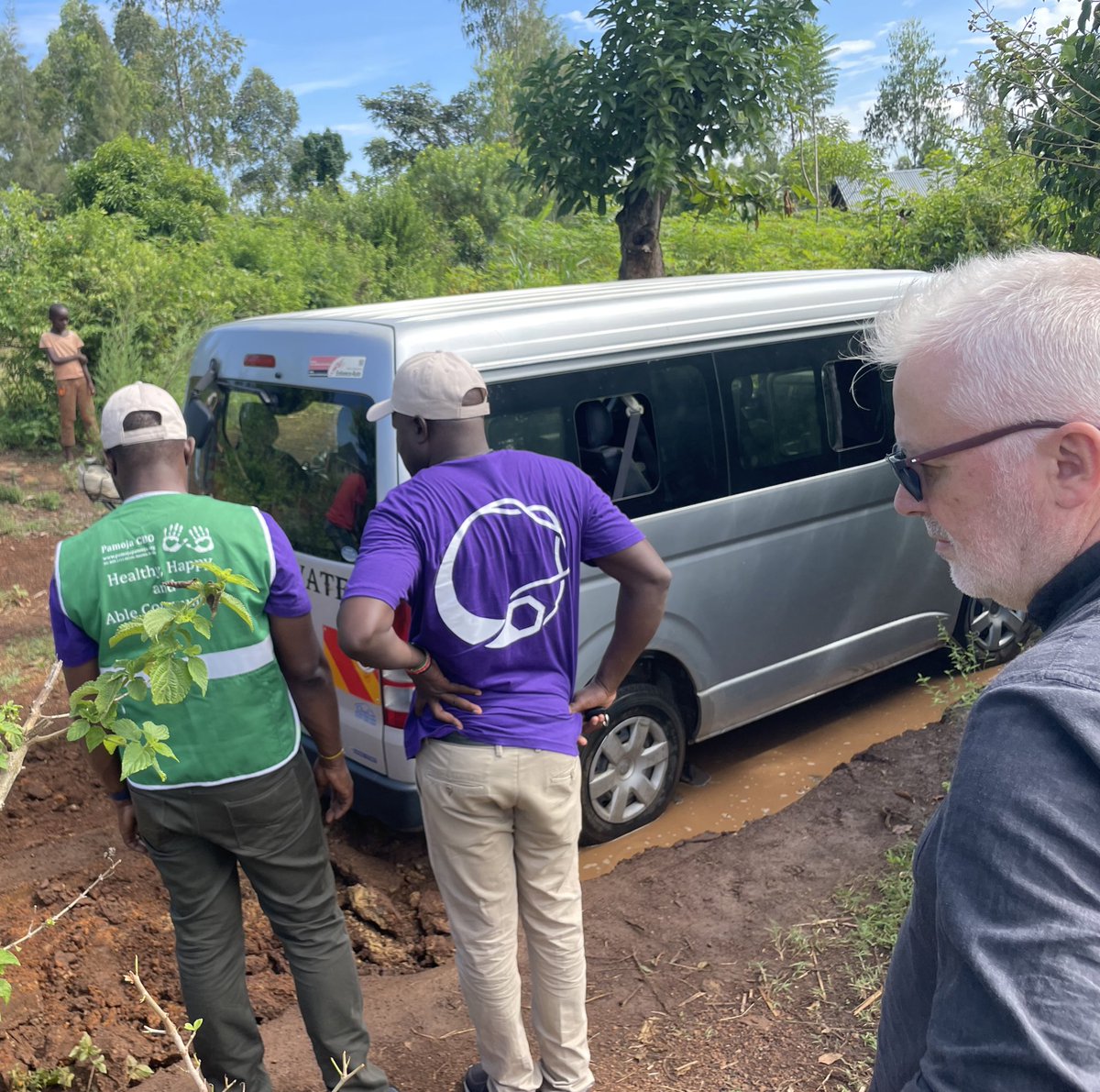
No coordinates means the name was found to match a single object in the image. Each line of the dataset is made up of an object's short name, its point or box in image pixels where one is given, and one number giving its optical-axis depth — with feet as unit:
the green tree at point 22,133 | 159.84
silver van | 12.72
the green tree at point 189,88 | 146.72
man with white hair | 3.04
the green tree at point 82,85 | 141.28
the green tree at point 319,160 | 150.51
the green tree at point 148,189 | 70.38
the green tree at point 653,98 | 23.00
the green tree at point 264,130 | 178.29
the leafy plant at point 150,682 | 6.89
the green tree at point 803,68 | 24.09
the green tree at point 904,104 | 200.44
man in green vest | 8.71
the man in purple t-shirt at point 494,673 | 8.91
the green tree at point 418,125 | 168.76
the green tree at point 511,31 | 144.66
